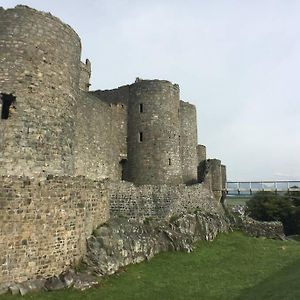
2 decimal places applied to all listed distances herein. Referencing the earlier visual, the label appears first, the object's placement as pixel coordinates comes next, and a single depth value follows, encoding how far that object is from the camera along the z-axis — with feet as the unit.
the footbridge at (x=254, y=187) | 117.91
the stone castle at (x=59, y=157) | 39.50
